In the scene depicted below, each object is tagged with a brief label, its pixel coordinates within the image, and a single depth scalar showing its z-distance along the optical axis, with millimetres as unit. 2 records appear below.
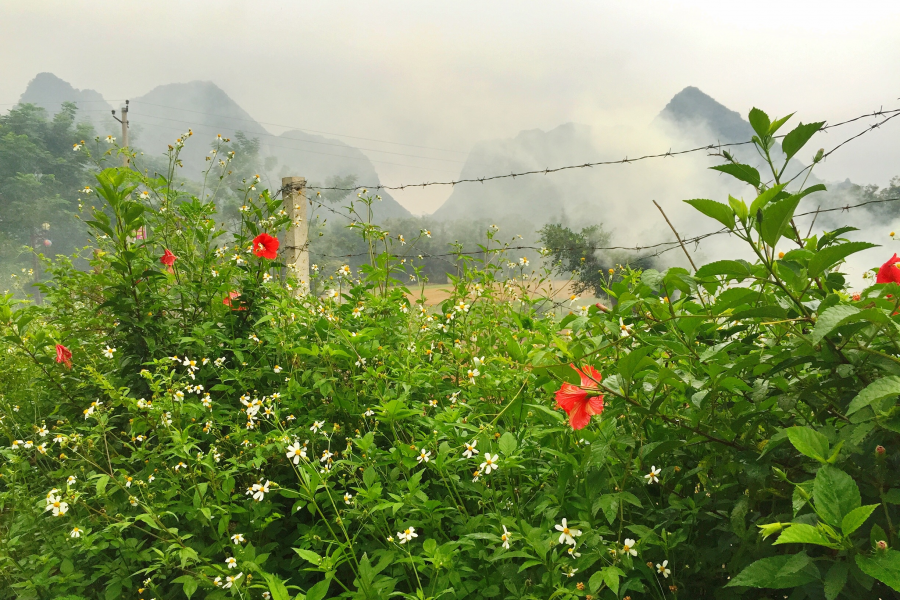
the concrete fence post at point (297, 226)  3879
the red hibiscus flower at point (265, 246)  2084
